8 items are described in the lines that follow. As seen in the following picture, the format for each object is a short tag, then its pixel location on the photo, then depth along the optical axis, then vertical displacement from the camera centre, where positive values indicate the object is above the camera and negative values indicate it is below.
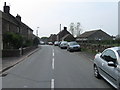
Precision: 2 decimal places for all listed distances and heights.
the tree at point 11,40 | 11.46 +0.37
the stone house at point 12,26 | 15.83 +3.46
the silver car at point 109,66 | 3.31 -0.83
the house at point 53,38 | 66.36 +3.46
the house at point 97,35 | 39.82 +3.13
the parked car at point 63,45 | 22.67 -0.40
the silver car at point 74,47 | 16.07 -0.59
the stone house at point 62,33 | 53.31 +5.16
